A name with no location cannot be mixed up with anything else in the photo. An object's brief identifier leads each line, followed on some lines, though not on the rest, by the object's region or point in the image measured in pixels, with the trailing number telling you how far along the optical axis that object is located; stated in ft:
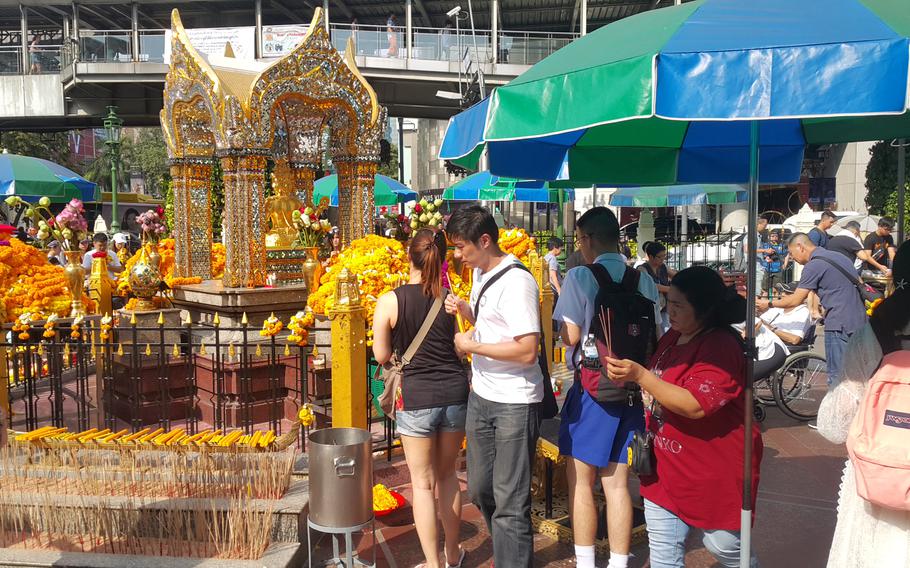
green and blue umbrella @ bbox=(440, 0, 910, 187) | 7.05
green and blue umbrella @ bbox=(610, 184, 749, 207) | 39.46
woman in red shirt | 9.04
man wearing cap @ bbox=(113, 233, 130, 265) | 44.27
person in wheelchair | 22.25
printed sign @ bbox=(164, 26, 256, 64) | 84.48
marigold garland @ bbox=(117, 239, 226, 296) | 32.30
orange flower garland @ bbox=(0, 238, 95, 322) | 29.07
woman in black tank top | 11.90
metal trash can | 11.93
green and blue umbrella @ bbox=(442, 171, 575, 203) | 43.21
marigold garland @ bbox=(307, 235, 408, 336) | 21.06
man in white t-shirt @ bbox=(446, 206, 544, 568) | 10.72
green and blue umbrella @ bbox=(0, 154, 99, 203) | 48.91
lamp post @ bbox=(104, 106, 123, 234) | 56.70
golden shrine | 28.78
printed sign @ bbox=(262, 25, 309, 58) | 88.74
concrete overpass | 87.30
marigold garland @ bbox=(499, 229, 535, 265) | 27.94
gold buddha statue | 34.99
